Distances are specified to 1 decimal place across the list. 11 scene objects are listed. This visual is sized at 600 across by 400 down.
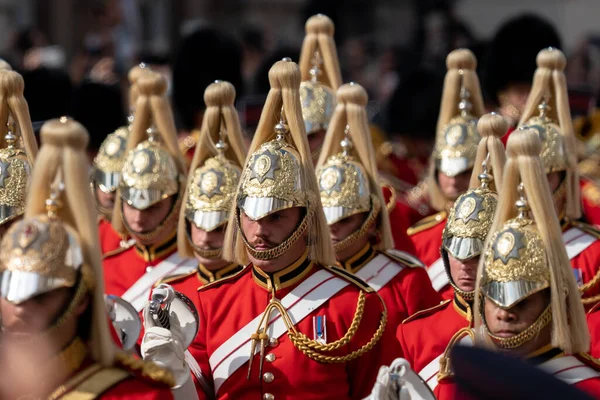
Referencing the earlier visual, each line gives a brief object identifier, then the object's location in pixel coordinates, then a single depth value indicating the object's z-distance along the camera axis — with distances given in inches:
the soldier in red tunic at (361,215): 453.7
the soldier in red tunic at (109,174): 550.6
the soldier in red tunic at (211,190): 453.7
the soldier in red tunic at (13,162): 413.1
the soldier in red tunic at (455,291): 385.6
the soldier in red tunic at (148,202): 482.6
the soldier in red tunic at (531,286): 333.4
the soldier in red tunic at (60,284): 297.3
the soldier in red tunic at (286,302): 377.4
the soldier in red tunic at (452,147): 522.6
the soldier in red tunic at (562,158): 472.1
